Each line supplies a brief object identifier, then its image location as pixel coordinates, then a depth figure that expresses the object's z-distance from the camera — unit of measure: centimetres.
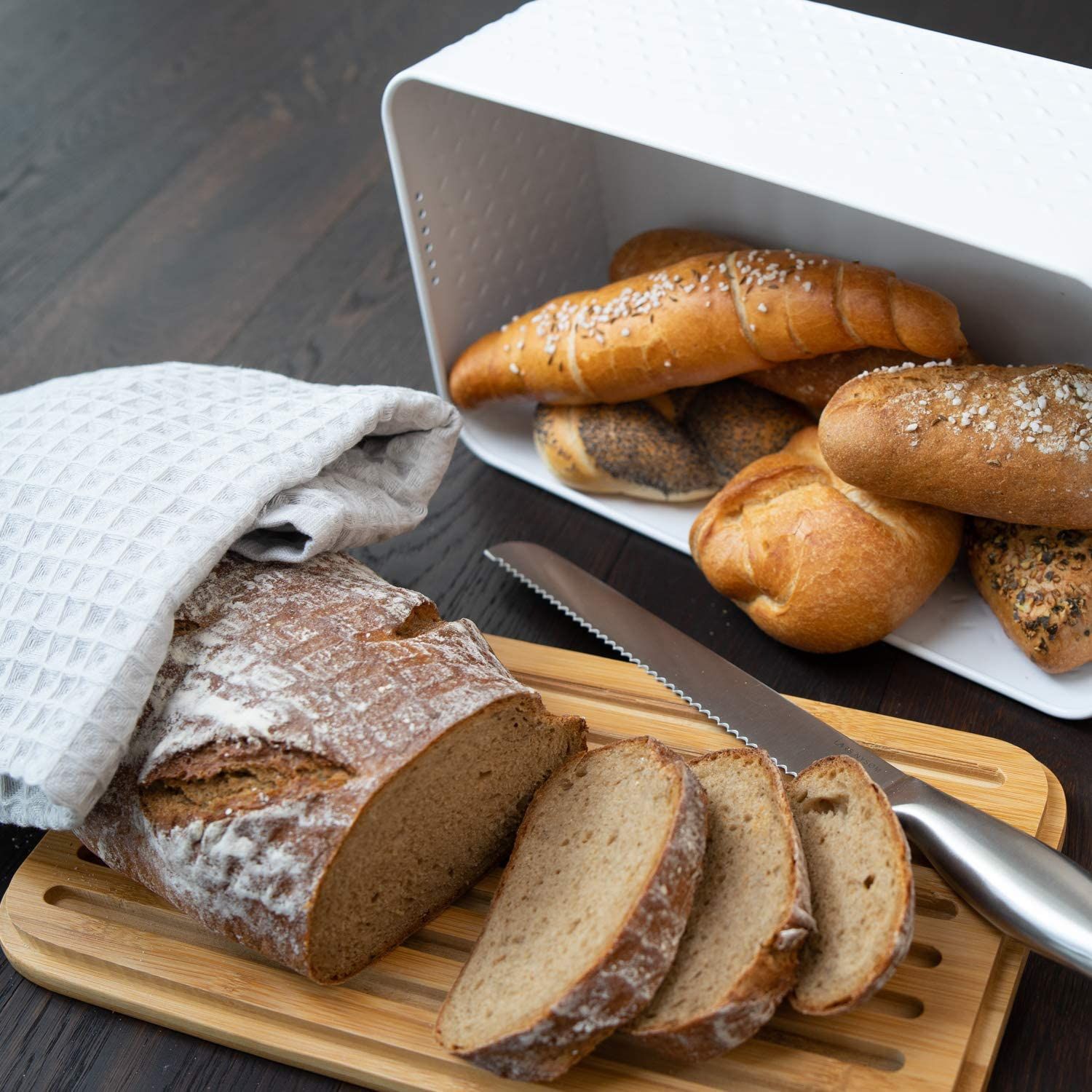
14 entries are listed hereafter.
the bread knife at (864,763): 95
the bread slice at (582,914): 94
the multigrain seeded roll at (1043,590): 104
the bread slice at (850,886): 94
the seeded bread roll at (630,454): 113
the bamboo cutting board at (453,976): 96
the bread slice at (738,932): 94
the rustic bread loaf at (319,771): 96
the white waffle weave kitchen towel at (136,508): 98
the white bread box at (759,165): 100
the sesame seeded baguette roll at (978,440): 102
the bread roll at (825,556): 105
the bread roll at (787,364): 110
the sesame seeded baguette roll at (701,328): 107
